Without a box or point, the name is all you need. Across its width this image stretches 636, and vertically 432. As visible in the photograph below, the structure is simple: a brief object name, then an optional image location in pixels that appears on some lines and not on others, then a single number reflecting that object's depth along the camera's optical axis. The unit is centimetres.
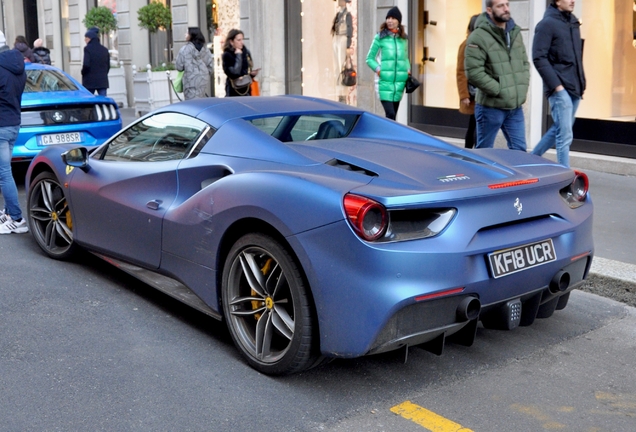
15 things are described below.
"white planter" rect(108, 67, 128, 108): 2042
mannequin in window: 1440
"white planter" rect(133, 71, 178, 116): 1788
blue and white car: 905
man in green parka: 749
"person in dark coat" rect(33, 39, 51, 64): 1777
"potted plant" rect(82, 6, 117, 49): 2143
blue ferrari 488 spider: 365
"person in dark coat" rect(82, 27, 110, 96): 1581
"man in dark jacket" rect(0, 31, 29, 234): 710
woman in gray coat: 1277
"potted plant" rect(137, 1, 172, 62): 1933
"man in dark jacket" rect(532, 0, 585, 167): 766
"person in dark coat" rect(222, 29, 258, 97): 1177
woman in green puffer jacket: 997
